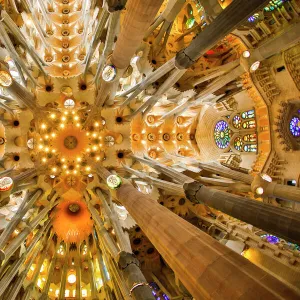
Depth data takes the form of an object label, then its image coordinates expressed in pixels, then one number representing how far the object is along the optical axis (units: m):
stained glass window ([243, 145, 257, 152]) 13.77
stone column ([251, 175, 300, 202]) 10.05
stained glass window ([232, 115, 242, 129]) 14.46
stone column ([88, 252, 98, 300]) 13.89
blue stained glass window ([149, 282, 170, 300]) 13.51
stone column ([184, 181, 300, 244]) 5.65
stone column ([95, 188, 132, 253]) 9.91
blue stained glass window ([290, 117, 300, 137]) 12.44
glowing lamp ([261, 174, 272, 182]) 11.12
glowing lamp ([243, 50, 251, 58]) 11.25
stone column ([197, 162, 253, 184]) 12.00
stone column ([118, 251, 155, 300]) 7.40
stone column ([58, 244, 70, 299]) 13.85
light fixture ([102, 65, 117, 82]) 9.89
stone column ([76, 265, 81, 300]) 14.07
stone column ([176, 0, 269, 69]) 6.53
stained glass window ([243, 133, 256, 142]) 13.74
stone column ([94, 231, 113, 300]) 13.35
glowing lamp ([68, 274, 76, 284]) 15.33
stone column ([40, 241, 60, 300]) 13.24
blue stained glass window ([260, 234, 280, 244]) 12.27
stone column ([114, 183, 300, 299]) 3.72
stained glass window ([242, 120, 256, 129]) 13.66
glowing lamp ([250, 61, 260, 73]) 11.20
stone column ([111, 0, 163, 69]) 6.90
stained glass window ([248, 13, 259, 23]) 11.24
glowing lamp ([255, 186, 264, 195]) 10.76
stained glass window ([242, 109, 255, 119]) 13.66
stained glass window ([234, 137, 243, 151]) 14.53
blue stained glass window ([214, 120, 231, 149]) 15.54
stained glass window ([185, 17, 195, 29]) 14.91
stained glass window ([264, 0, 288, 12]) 10.81
